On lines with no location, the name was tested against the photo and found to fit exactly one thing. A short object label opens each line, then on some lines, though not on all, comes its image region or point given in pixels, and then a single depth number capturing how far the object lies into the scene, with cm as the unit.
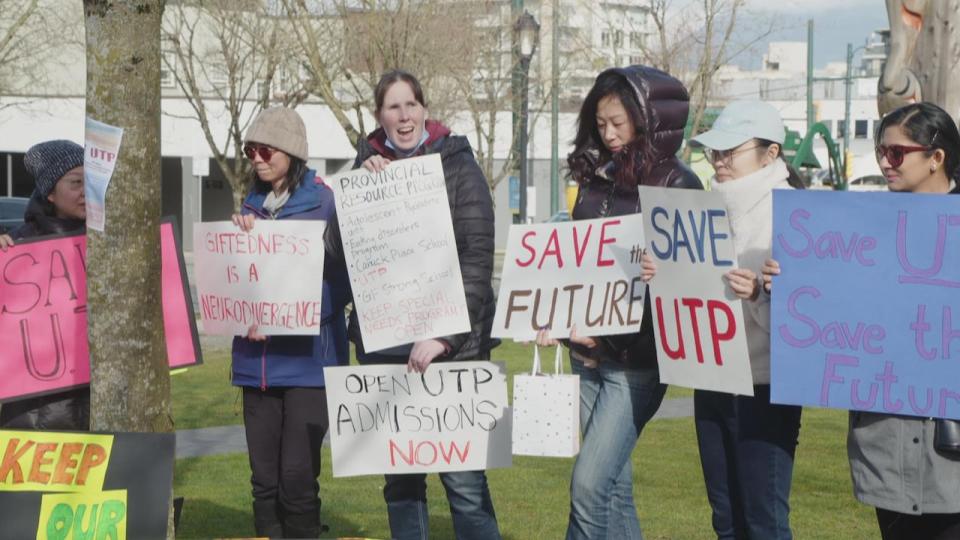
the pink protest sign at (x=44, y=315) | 567
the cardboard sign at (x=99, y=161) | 492
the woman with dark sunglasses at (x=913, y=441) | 424
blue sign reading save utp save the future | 427
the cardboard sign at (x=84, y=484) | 478
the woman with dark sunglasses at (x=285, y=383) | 577
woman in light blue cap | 488
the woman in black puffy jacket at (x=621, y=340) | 512
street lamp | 2186
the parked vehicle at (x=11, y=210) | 2805
